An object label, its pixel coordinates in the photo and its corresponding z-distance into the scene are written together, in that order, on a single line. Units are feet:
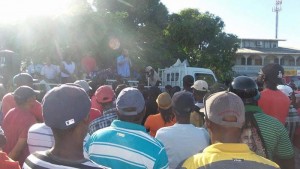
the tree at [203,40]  94.73
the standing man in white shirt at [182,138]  10.75
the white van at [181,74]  43.14
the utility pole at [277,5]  223.10
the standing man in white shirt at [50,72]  36.94
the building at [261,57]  145.59
